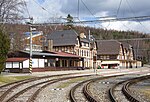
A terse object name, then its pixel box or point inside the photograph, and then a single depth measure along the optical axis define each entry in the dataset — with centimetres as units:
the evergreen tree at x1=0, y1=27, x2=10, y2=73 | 3088
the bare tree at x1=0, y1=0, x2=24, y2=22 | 4575
